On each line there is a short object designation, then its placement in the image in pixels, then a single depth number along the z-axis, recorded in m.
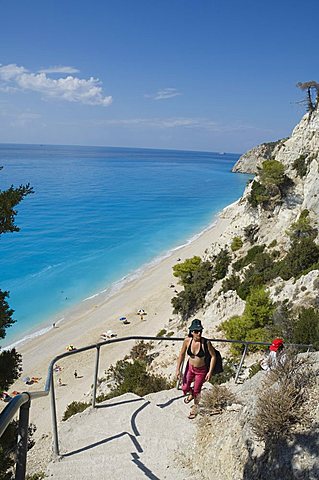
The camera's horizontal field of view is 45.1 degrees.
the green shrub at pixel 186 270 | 28.78
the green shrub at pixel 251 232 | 26.74
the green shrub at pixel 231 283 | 21.83
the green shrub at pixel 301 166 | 26.02
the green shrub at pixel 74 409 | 9.96
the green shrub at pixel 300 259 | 18.95
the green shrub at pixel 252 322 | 14.94
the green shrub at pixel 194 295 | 23.95
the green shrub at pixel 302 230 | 21.56
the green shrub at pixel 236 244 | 26.89
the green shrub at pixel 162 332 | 22.99
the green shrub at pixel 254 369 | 10.03
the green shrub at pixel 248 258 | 23.91
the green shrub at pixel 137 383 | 9.28
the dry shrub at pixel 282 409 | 4.02
